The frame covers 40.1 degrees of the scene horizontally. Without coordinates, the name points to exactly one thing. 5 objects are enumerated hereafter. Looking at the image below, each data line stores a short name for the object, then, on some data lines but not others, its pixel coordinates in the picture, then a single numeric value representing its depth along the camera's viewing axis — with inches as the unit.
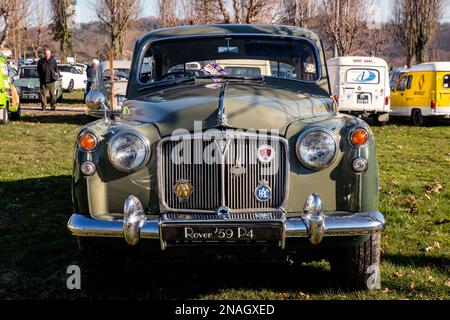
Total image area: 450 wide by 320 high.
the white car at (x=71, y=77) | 1192.8
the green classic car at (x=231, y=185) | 145.1
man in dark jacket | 706.8
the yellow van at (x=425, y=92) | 674.8
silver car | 495.5
